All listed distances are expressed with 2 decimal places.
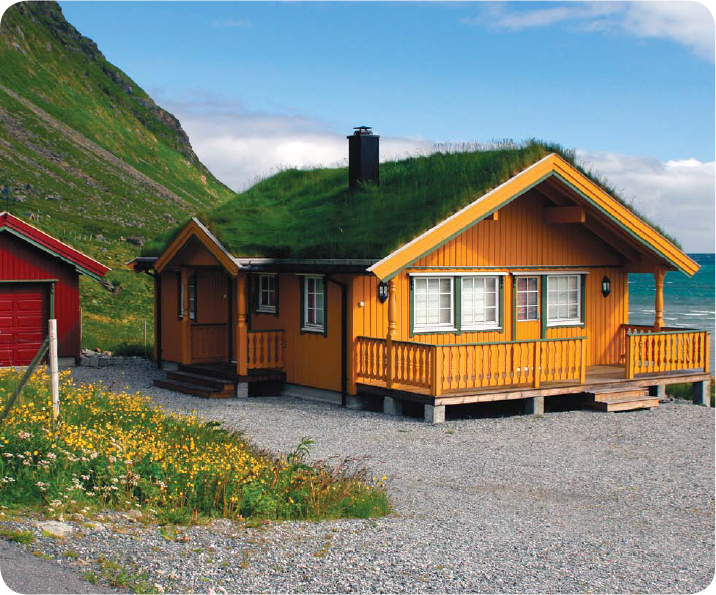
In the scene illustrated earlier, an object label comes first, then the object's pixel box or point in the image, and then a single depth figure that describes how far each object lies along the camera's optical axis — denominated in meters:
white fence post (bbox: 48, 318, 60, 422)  10.84
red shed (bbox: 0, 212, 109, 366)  23.44
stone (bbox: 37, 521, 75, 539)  8.35
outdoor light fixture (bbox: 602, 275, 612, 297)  21.48
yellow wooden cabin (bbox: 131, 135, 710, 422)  17.47
